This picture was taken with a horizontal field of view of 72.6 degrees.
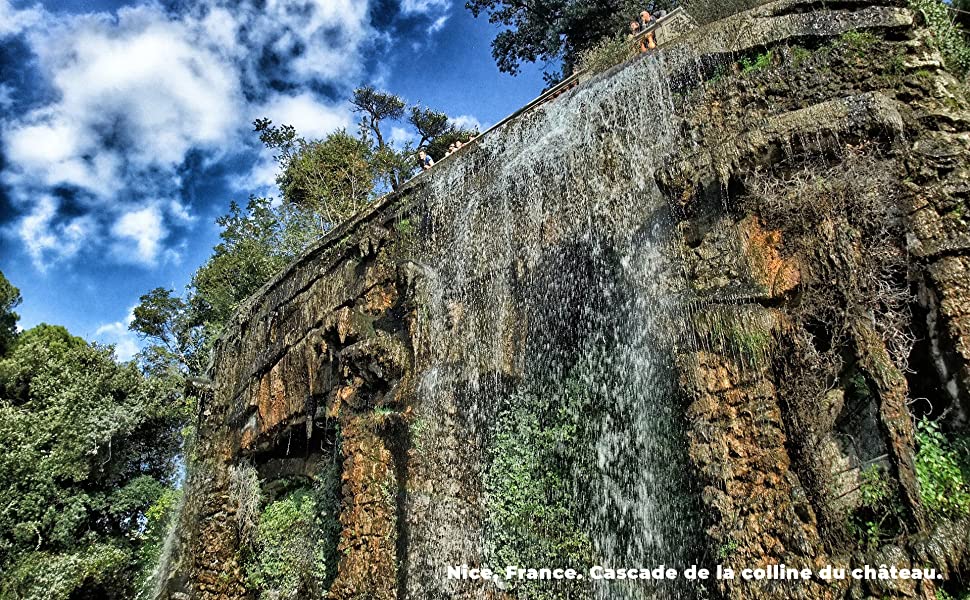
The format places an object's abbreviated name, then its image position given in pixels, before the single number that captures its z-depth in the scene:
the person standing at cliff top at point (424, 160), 12.81
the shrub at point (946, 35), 6.82
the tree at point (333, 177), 19.16
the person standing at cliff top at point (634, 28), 10.09
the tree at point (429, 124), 23.27
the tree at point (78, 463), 16.25
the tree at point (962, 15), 9.46
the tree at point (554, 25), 16.47
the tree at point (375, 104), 22.62
